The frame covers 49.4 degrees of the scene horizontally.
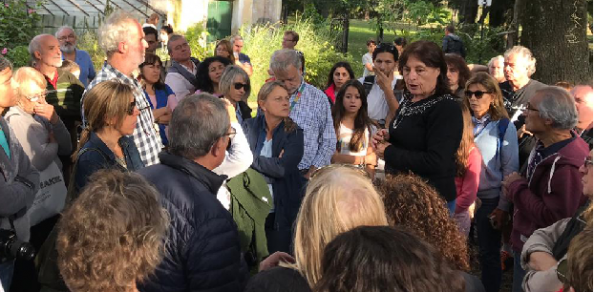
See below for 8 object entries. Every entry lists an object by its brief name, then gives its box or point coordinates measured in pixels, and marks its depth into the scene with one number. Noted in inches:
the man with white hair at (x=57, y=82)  239.6
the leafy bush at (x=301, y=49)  577.3
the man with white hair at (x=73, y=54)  340.2
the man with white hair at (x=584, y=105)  200.8
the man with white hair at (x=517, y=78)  253.9
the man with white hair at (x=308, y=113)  215.3
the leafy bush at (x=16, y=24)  468.8
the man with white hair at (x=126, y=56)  175.0
